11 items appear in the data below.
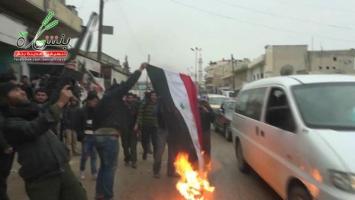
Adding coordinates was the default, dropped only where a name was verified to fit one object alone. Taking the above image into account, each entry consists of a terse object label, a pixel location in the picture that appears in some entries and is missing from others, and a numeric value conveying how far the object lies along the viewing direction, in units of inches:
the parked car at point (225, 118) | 681.5
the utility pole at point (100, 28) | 913.5
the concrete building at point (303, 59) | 2113.7
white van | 191.2
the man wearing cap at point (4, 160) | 204.7
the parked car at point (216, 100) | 925.8
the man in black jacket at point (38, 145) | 158.9
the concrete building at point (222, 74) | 3036.4
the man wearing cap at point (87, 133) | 328.9
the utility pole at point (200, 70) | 4391.7
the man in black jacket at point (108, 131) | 262.7
